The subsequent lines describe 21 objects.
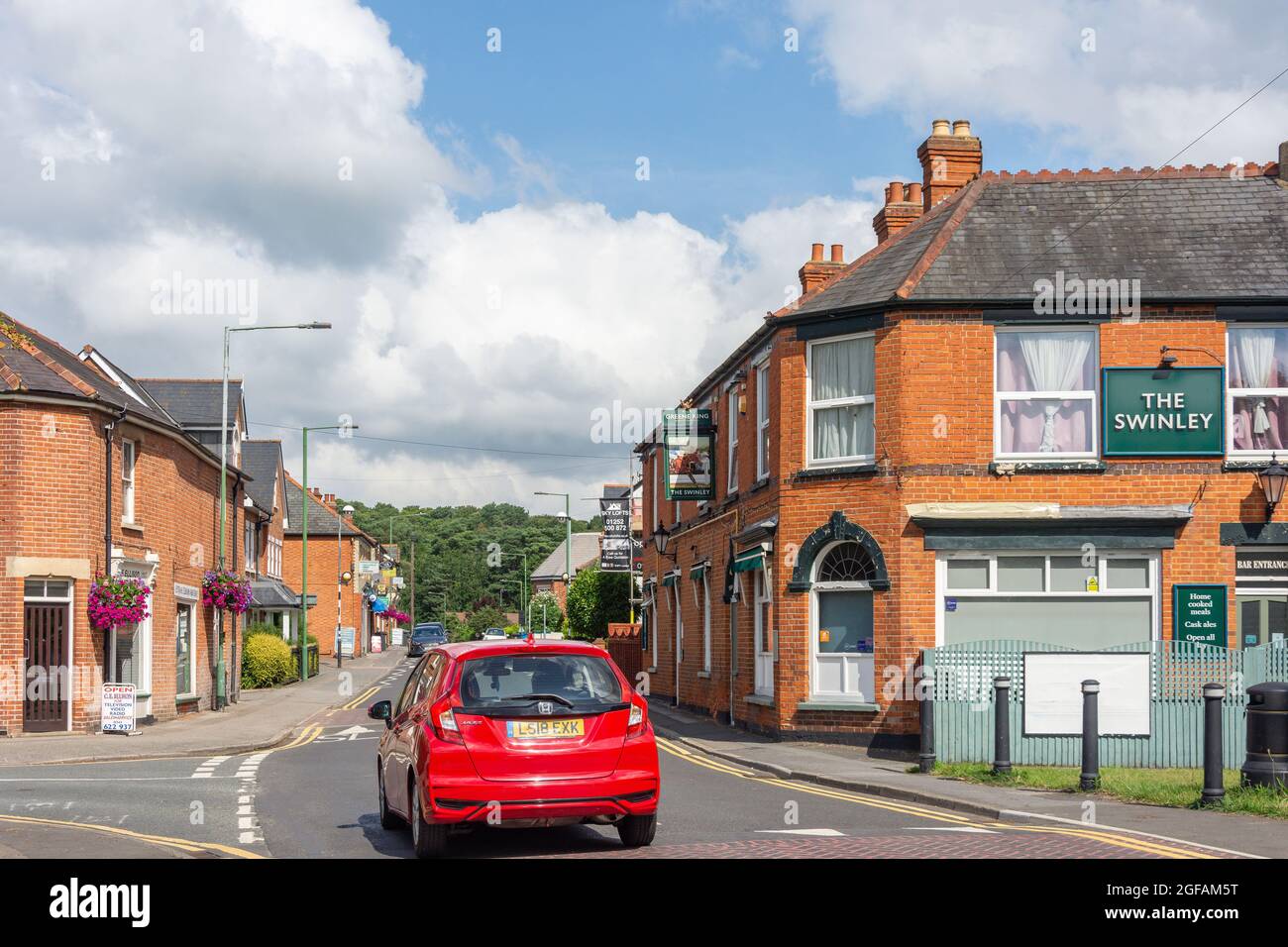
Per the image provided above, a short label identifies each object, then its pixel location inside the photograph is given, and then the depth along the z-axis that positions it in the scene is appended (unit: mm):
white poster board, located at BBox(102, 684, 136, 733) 26531
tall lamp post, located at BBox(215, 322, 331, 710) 34219
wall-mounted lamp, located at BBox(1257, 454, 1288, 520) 21312
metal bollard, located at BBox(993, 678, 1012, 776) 16906
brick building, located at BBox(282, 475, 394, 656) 76625
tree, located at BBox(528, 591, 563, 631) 101500
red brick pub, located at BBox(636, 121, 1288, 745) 21641
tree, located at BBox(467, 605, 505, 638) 119688
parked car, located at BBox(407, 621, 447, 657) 65688
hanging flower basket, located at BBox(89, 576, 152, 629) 26891
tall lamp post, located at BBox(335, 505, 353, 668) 60662
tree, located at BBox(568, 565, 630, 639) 55531
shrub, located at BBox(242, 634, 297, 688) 45688
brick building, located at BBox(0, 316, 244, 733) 26203
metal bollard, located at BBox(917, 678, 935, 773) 18203
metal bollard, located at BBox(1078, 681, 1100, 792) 15323
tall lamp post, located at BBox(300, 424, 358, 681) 49091
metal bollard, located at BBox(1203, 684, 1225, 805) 13641
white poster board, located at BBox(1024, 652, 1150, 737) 18547
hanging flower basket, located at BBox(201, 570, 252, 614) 35125
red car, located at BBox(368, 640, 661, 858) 10398
